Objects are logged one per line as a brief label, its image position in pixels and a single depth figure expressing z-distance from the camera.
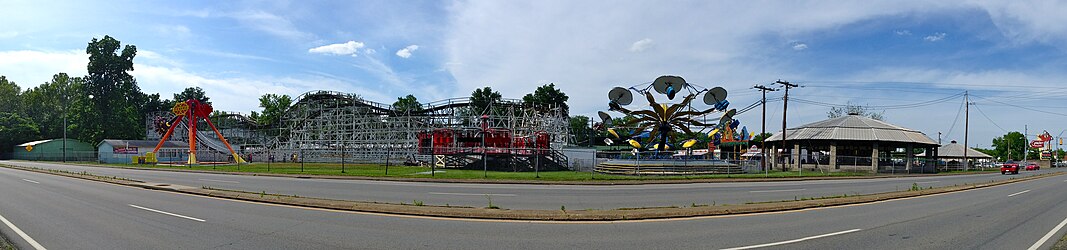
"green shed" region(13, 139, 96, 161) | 74.12
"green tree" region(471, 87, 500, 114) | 98.81
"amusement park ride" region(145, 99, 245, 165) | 57.31
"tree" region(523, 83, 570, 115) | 99.51
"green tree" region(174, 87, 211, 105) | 120.19
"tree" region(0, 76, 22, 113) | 98.54
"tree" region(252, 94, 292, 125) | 98.91
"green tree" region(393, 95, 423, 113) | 105.00
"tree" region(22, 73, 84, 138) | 99.19
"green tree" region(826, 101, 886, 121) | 108.40
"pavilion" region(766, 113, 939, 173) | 50.31
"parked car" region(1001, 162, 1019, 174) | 53.59
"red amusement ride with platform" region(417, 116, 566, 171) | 42.81
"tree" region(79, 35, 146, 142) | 83.25
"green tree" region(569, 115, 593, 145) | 126.60
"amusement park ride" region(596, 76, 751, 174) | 48.31
